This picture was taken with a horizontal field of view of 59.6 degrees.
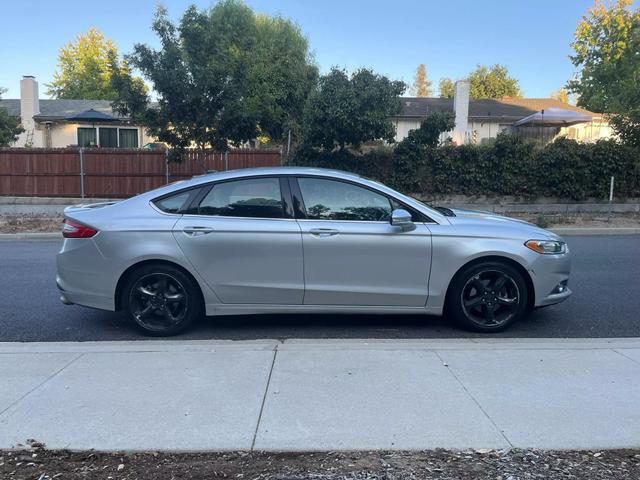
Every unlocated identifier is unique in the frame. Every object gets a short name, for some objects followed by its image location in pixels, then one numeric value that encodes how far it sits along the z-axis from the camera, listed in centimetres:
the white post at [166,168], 1865
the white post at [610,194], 1578
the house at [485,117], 2940
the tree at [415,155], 1738
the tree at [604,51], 2832
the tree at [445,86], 7456
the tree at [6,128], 1988
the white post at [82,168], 1892
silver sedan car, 522
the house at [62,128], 2922
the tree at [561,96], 7754
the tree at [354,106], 1576
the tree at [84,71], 4331
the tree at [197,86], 1561
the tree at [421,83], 9731
